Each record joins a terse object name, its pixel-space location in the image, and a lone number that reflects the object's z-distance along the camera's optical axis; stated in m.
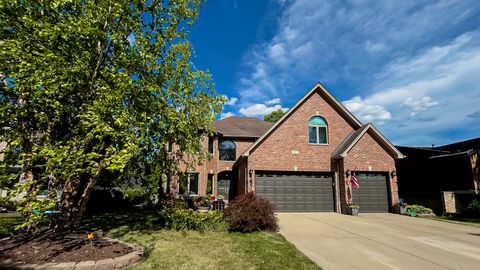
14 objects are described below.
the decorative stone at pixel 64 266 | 4.77
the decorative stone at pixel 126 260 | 5.22
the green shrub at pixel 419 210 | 14.81
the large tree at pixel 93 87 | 5.55
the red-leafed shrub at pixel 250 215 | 9.22
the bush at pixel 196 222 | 9.43
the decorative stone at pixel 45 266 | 4.75
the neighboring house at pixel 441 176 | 16.66
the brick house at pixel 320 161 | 16.02
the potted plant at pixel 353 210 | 14.72
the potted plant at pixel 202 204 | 16.36
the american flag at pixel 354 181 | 15.47
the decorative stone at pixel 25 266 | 4.73
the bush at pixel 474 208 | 14.62
